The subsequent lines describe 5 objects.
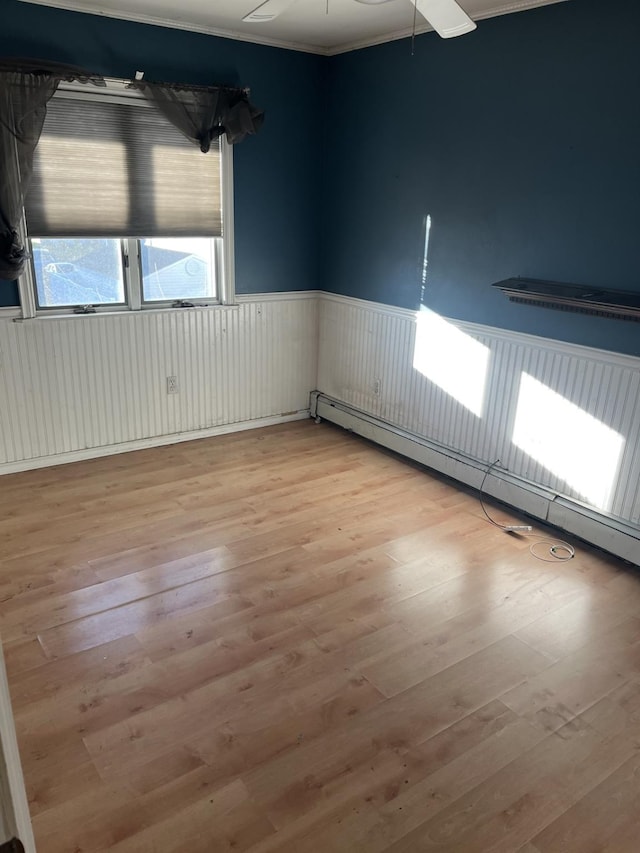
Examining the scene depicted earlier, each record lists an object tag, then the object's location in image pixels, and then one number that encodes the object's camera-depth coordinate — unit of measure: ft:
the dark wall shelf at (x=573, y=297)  9.09
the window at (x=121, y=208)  11.66
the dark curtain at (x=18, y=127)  10.72
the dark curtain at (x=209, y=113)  12.35
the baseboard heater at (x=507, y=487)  10.07
